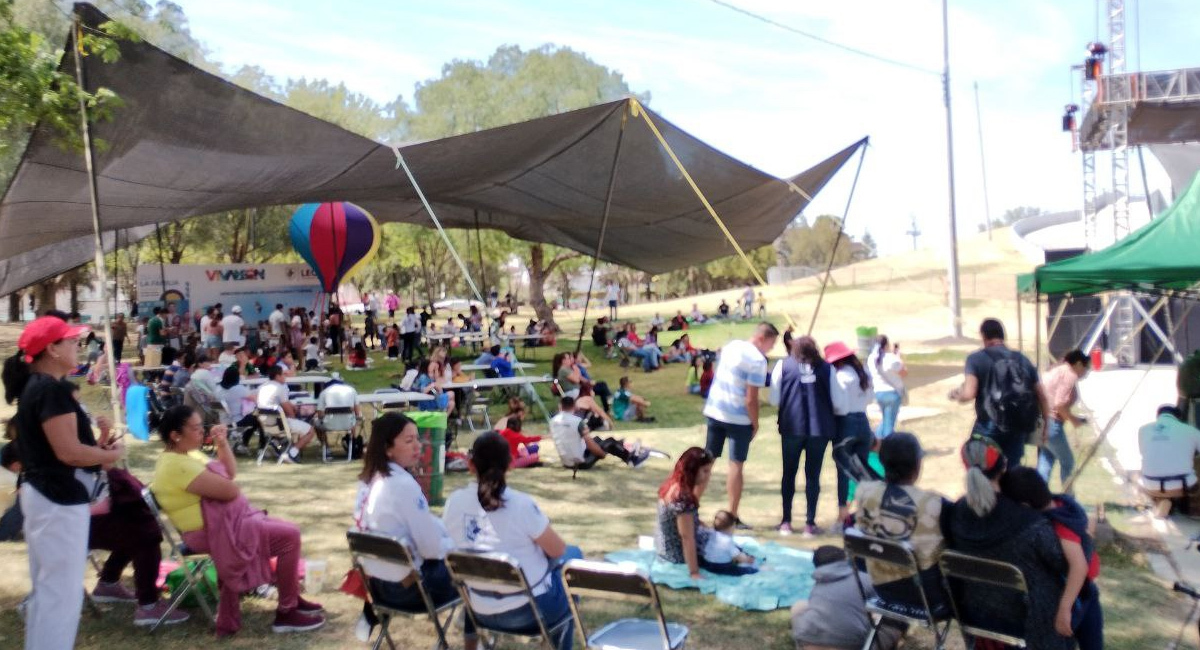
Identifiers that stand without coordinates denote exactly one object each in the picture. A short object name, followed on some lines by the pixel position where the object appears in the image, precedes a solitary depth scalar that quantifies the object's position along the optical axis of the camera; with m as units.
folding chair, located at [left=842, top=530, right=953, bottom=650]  3.44
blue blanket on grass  4.71
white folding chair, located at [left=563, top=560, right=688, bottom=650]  3.04
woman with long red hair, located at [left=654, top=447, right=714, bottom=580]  4.81
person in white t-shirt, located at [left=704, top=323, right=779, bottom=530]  5.93
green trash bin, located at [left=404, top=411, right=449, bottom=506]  6.95
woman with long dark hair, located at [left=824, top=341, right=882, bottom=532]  5.86
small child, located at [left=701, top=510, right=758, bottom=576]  5.11
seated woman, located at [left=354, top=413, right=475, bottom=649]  3.64
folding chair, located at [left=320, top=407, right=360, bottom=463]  8.65
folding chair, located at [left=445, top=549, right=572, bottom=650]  3.17
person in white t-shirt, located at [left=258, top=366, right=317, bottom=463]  8.75
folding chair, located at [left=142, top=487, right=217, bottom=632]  4.11
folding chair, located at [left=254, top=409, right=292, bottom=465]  8.77
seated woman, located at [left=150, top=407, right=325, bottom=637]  4.06
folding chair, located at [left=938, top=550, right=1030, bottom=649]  3.17
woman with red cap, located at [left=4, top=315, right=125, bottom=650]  3.48
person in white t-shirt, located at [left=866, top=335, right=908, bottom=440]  8.61
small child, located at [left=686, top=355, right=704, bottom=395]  14.32
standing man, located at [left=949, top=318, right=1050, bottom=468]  5.52
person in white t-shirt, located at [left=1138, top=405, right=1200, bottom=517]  6.03
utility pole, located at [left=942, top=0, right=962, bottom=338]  20.17
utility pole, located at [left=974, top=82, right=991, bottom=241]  62.12
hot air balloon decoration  20.59
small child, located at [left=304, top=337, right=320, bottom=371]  16.80
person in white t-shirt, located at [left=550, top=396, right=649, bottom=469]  8.30
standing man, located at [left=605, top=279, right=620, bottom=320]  29.67
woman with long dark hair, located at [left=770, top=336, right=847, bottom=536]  5.88
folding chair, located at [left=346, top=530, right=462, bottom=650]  3.45
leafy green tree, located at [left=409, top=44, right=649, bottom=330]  28.94
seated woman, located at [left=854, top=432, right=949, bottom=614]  3.55
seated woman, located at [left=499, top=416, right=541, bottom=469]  8.61
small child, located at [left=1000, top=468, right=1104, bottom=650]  3.22
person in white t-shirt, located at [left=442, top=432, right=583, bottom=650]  3.42
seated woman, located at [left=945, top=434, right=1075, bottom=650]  3.25
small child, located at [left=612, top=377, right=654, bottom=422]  11.77
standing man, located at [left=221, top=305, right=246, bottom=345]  16.22
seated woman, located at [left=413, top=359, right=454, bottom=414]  10.29
